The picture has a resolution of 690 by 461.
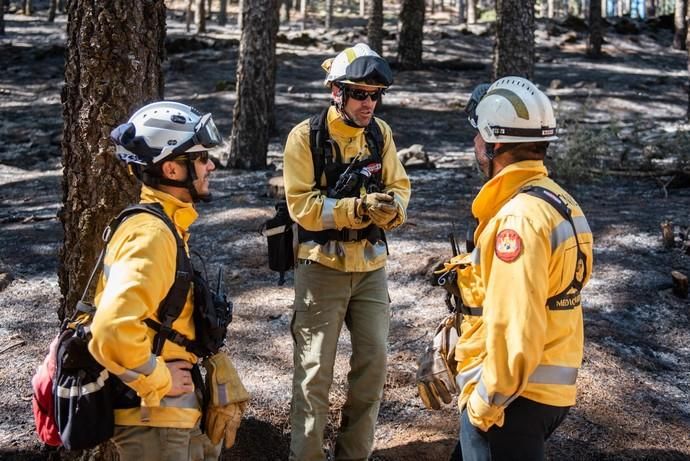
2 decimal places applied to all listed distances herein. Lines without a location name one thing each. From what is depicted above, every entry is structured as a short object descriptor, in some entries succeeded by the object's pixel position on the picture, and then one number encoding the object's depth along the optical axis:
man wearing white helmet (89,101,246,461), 2.78
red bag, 3.03
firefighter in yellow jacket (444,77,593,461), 2.77
